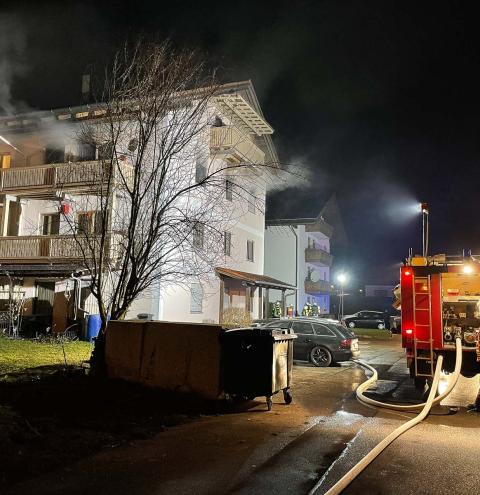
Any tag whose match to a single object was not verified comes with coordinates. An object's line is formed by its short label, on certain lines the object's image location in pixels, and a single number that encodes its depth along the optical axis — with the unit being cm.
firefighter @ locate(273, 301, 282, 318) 2870
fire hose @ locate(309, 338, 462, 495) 461
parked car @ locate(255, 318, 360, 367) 1418
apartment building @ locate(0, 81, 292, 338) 1875
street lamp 3060
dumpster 798
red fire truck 935
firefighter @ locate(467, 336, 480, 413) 824
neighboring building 3578
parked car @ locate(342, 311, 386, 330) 3659
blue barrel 1722
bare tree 970
